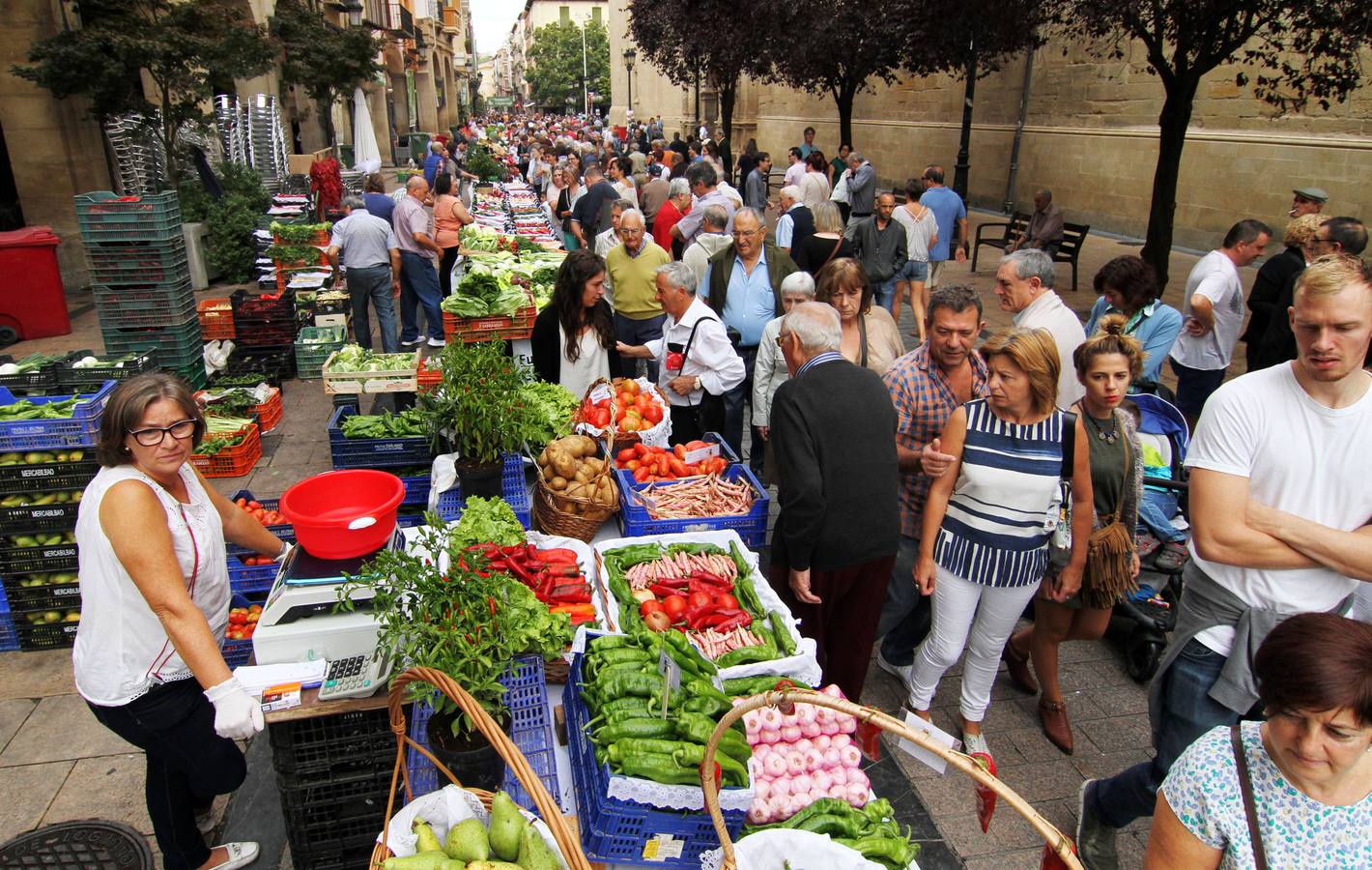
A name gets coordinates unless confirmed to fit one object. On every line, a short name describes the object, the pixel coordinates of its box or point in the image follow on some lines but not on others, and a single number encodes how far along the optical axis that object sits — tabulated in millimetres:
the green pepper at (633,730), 2574
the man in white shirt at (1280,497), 2664
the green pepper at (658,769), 2459
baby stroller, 4711
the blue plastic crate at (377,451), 5562
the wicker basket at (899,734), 1947
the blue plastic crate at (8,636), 4941
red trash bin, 10297
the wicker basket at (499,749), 1918
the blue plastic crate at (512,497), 4434
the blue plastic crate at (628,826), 2502
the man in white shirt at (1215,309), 6293
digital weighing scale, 2988
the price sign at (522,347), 8086
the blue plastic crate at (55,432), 4777
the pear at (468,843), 2188
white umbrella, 20734
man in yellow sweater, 7336
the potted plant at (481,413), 4324
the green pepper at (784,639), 3434
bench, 13391
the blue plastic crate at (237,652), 4367
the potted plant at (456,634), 2533
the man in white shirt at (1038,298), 4914
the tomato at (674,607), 3549
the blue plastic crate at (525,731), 2807
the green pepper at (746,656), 3309
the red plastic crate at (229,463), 7230
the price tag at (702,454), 4980
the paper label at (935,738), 2234
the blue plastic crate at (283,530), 5105
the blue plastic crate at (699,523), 4336
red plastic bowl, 3299
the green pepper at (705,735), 2555
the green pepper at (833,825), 2578
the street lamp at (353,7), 22359
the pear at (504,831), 2223
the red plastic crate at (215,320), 9445
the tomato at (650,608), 3541
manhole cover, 3477
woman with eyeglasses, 2789
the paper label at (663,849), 2557
